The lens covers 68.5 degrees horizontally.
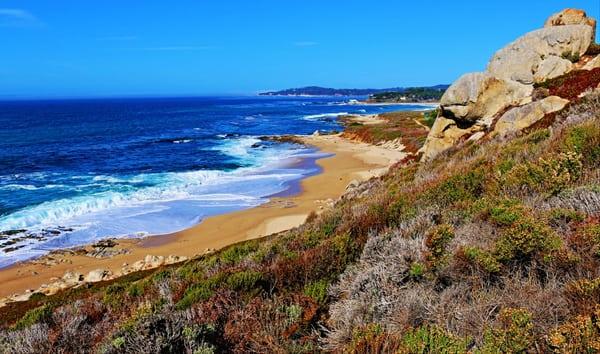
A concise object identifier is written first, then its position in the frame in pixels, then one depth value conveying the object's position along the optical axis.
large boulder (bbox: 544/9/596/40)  19.97
